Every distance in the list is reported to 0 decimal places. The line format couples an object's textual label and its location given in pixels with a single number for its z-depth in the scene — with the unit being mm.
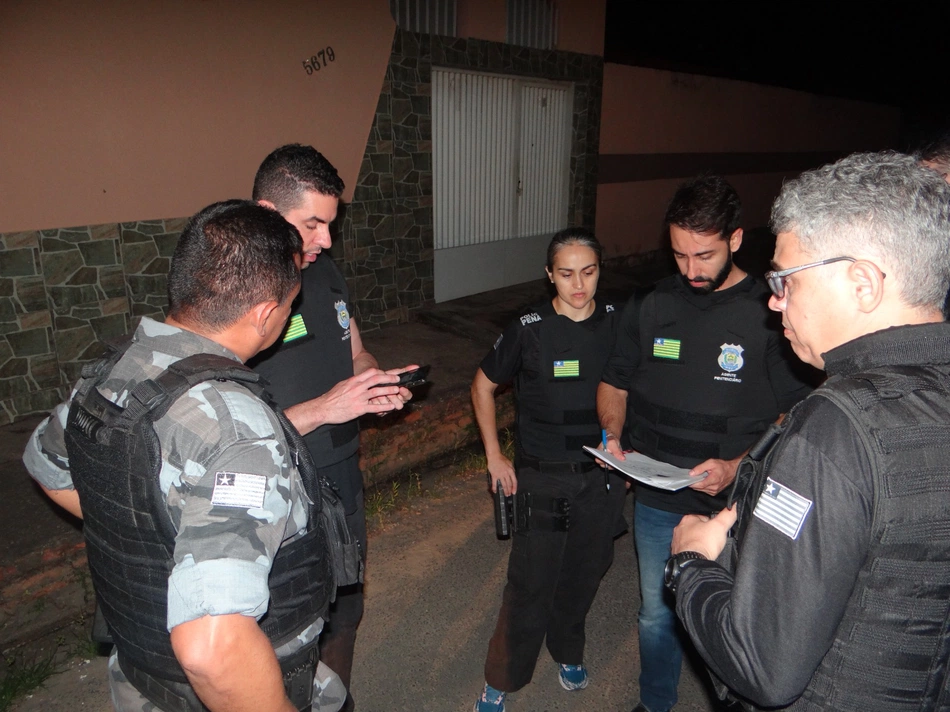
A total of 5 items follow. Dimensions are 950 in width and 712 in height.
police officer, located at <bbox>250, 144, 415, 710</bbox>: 2465
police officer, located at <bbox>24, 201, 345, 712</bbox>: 1398
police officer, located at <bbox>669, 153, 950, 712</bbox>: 1248
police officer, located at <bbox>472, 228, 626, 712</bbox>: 2936
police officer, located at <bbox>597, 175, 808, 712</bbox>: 2643
